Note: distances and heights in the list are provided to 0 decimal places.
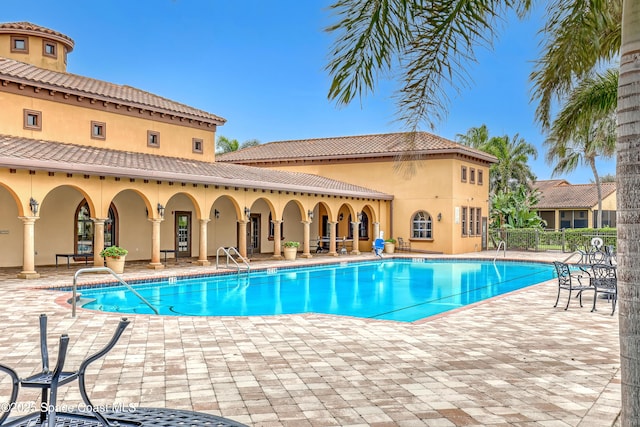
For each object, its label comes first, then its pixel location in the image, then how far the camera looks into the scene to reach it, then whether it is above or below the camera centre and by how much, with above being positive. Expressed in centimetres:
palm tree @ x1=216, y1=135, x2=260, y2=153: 5081 +724
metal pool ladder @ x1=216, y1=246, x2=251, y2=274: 1922 -150
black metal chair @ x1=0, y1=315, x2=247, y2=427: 356 -128
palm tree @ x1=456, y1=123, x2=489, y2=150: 4347 +680
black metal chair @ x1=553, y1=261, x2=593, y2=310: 1068 -121
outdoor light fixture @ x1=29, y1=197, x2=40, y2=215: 1557 +54
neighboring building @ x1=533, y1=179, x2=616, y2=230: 4722 +146
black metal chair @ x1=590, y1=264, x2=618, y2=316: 1046 -116
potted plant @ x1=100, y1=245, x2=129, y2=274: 1723 -104
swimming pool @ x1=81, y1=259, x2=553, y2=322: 1314 -195
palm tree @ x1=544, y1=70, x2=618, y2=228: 917 +189
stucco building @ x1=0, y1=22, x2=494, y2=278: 1755 +155
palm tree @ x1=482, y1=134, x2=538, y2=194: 4340 +447
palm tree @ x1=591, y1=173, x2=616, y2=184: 7779 +654
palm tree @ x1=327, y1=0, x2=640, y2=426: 530 +185
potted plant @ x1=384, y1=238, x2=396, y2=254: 2931 -111
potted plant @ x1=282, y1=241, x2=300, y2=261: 2444 -118
